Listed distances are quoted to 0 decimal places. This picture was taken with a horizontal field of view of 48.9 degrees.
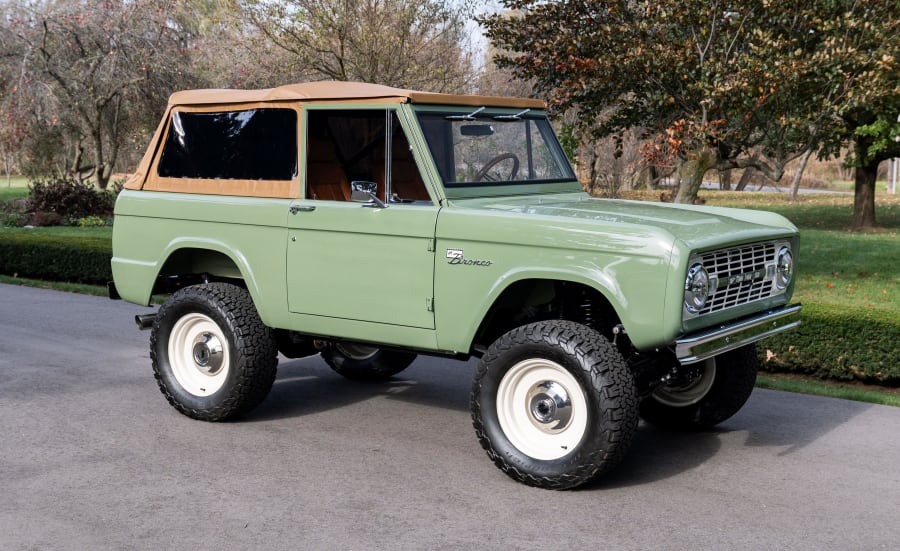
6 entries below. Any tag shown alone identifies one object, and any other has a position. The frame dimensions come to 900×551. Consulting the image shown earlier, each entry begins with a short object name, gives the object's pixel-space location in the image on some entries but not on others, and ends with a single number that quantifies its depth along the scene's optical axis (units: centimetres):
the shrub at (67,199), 2325
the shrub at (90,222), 2233
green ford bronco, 519
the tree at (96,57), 2373
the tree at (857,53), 1197
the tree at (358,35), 1498
